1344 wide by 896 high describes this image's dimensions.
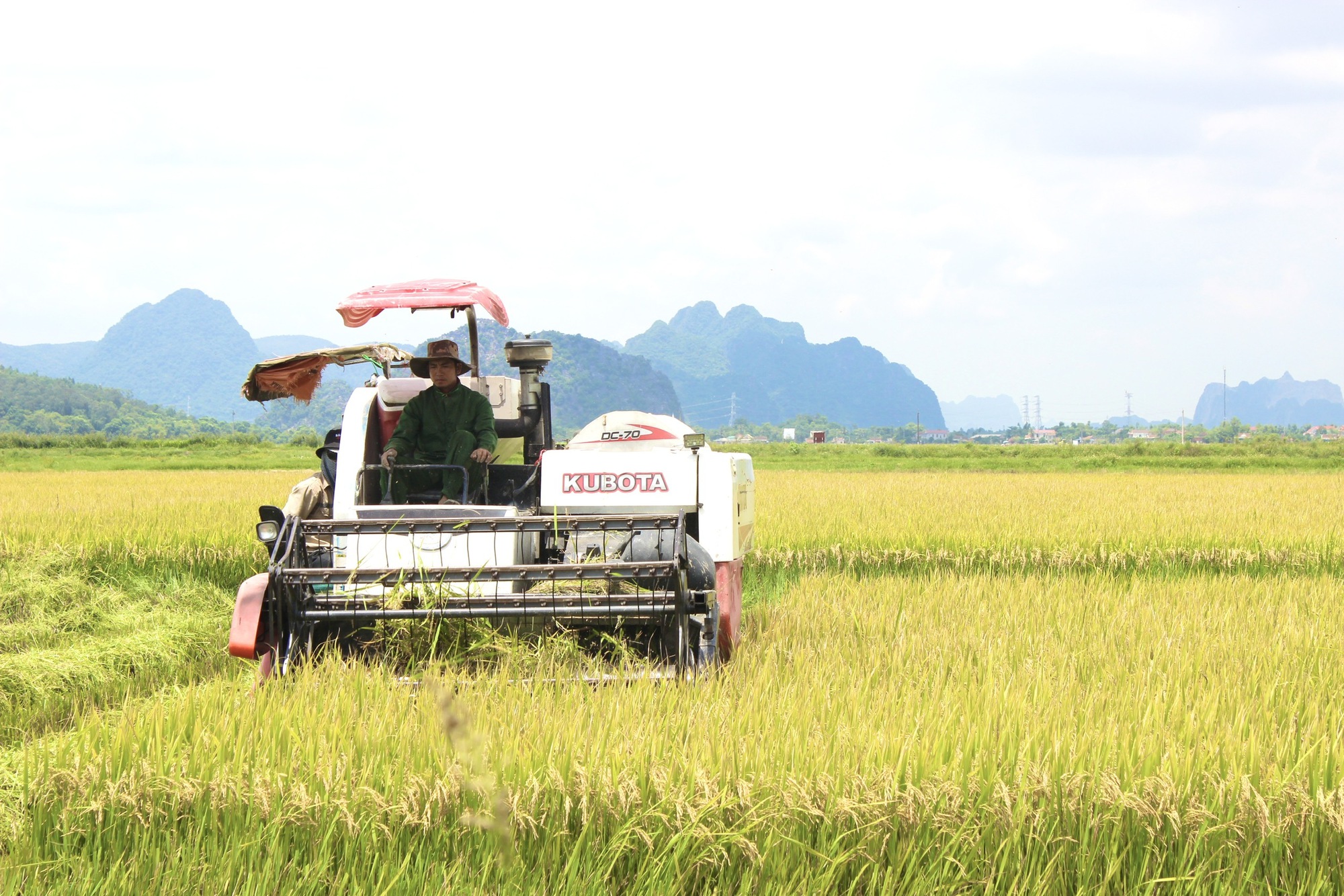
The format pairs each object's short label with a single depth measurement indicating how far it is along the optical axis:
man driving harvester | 12.46
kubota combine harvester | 8.91
